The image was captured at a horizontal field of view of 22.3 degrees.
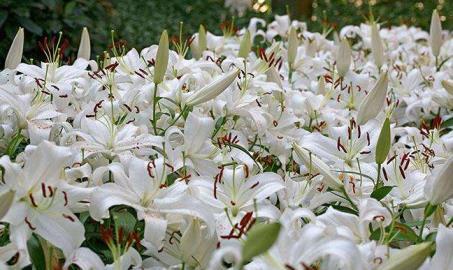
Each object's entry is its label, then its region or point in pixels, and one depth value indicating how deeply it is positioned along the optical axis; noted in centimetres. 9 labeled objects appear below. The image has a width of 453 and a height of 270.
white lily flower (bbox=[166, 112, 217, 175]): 200
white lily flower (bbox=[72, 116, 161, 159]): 197
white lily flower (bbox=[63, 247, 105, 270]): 169
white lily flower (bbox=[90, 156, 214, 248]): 175
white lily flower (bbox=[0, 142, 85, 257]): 171
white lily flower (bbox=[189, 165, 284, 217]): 184
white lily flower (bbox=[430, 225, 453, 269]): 170
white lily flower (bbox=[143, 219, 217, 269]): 175
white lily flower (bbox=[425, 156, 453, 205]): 181
